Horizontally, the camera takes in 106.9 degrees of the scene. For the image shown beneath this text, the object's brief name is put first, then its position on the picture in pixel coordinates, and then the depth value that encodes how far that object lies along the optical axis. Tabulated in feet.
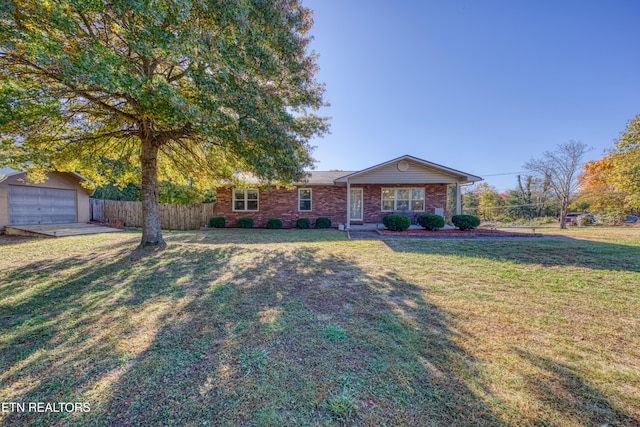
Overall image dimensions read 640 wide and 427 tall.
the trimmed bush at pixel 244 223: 47.70
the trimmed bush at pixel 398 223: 37.78
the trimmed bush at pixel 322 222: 47.75
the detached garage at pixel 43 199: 36.01
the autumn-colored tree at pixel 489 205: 100.67
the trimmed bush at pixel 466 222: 37.73
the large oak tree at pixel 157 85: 12.71
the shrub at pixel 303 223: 47.62
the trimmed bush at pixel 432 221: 38.37
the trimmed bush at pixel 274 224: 47.47
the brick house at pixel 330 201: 47.14
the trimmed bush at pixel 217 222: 47.70
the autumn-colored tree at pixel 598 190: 64.03
